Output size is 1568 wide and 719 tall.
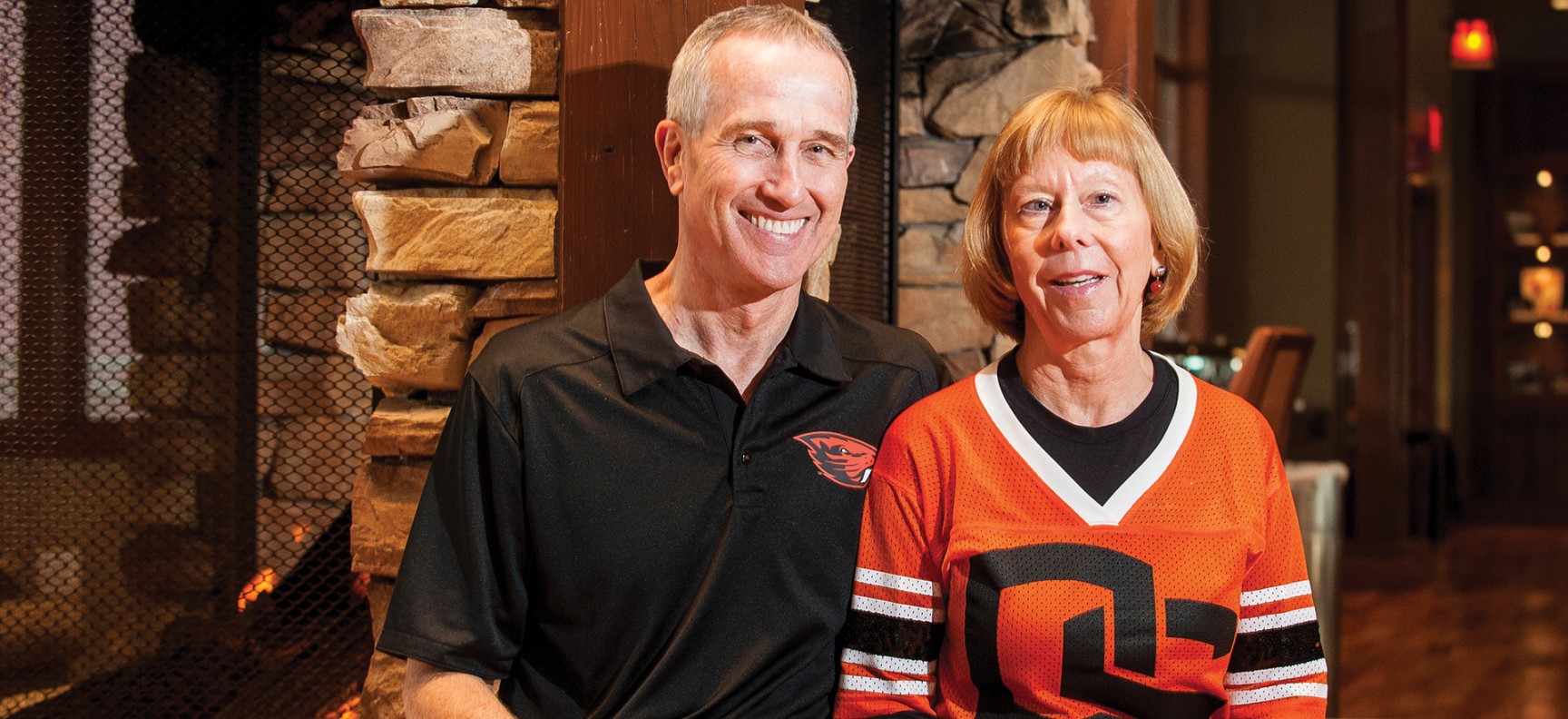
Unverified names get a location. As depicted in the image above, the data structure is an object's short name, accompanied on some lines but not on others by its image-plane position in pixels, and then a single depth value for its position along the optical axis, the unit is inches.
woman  58.4
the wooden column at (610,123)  70.5
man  60.2
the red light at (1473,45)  299.4
